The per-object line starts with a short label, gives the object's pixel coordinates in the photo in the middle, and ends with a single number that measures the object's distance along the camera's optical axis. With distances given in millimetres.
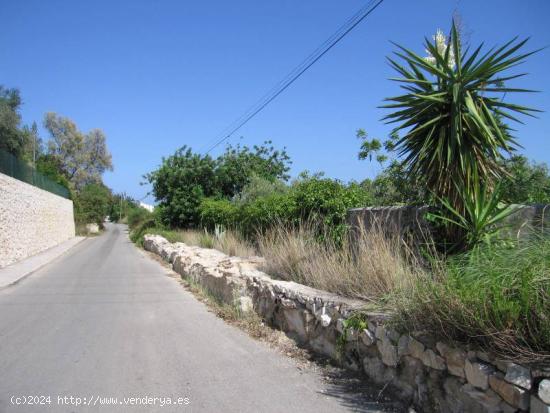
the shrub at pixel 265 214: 12344
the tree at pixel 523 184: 6785
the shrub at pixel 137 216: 56062
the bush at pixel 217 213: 20122
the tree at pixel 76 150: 72375
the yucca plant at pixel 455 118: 6047
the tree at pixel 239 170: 29953
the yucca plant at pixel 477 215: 5816
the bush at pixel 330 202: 10054
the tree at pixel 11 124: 37531
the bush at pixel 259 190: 21734
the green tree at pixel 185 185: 29875
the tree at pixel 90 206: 55812
